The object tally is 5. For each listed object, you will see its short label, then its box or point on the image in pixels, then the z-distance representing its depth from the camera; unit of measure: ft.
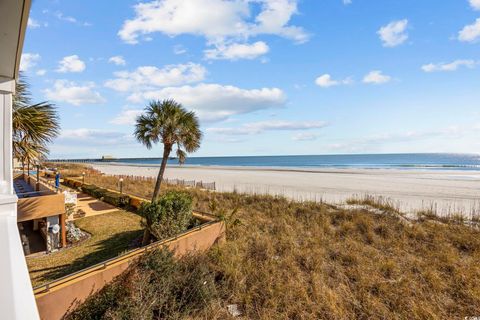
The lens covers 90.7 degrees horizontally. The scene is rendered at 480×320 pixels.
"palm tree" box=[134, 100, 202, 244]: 40.50
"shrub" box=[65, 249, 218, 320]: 15.53
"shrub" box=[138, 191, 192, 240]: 25.79
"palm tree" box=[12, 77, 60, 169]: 19.56
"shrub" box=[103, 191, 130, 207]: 46.96
